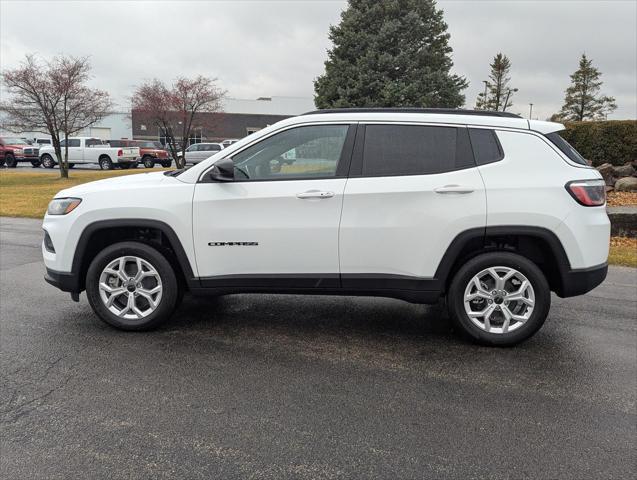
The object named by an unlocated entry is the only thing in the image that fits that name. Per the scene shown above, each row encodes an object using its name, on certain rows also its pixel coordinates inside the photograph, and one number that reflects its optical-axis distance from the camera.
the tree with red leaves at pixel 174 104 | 30.27
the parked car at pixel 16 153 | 33.34
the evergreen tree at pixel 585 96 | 40.66
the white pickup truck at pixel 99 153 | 31.16
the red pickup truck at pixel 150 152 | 32.34
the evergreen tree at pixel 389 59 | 19.72
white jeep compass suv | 3.92
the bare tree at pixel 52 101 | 21.00
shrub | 15.10
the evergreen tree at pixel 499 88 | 47.19
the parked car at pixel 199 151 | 35.25
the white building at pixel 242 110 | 61.44
